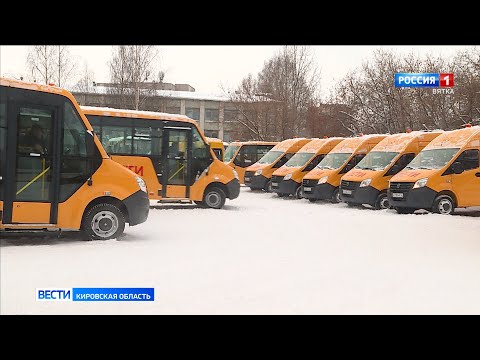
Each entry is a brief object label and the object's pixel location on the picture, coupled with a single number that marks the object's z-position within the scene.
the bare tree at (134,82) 24.81
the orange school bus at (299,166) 21.08
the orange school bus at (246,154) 28.50
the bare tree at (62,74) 17.89
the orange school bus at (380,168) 16.89
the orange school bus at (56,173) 7.97
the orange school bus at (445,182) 14.88
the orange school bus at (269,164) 23.80
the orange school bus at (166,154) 15.41
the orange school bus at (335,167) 19.03
